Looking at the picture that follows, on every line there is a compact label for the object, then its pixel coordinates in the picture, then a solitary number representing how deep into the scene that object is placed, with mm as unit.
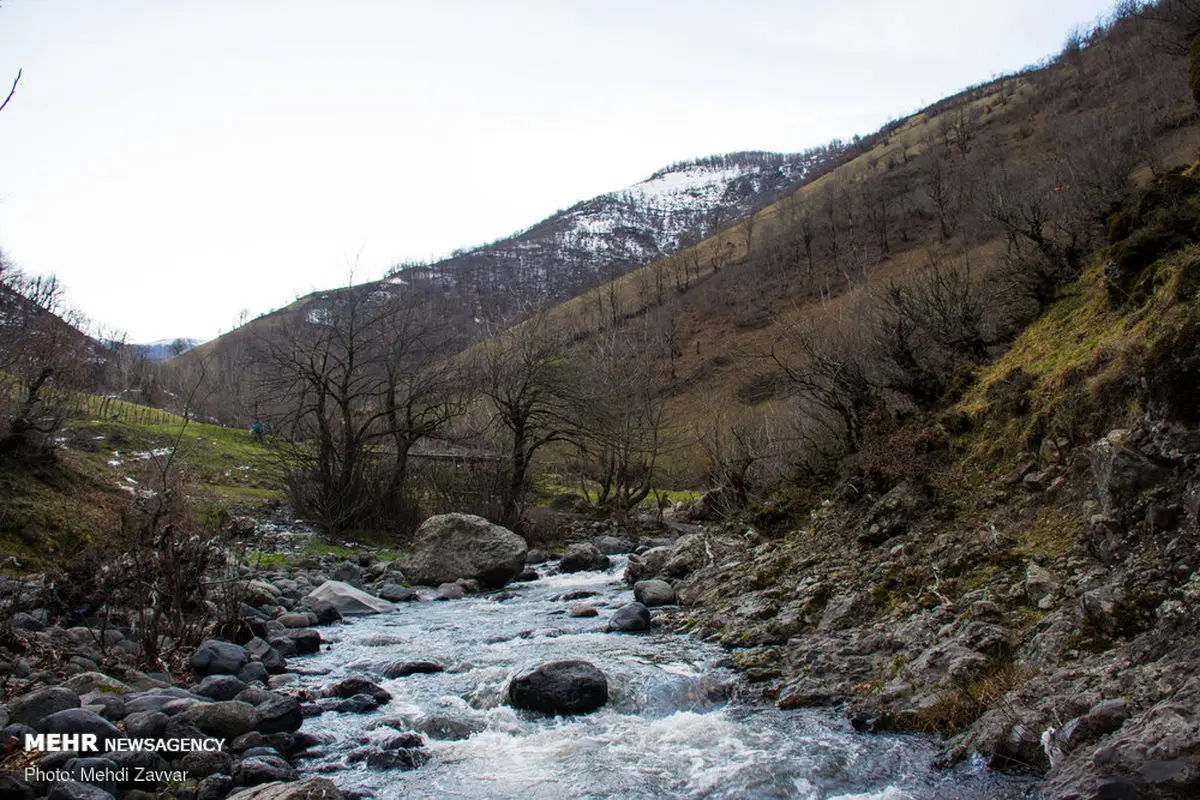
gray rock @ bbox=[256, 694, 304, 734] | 6980
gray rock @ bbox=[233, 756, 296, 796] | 5730
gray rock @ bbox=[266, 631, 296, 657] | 10359
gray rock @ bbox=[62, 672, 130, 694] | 6938
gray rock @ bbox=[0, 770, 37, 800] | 4836
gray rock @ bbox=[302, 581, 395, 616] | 13711
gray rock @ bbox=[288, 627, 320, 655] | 10617
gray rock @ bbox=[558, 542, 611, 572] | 19162
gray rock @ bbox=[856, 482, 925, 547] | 10586
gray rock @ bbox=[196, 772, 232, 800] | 5469
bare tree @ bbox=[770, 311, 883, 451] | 14805
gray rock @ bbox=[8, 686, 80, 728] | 5852
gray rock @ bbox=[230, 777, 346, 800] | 5109
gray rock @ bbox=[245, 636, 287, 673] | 9414
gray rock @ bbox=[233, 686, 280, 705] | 7473
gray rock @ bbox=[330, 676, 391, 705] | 8422
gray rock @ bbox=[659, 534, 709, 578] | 15875
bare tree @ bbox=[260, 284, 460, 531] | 21969
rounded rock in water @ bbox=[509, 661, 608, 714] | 7941
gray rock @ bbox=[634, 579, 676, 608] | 13516
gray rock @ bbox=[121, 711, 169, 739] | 6152
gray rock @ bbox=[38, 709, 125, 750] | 5734
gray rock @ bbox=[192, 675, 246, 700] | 7668
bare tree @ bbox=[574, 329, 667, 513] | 25141
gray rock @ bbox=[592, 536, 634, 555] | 22750
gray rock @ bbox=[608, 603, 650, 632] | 11742
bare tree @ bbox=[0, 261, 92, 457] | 15219
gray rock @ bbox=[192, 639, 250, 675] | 8531
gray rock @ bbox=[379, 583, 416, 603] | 15352
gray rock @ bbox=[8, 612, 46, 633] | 8750
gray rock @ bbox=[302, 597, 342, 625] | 12997
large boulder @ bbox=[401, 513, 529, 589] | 17250
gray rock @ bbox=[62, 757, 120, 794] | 5238
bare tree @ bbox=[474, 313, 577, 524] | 23875
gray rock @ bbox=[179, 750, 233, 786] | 5812
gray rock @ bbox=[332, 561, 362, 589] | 16531
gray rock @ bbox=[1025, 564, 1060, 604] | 6973
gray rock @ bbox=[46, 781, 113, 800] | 4840
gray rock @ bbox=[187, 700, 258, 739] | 6551
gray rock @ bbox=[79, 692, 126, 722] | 6414
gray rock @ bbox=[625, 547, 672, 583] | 16344
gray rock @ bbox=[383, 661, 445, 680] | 9648
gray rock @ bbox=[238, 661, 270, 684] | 8547
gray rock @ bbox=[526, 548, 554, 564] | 21234
